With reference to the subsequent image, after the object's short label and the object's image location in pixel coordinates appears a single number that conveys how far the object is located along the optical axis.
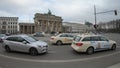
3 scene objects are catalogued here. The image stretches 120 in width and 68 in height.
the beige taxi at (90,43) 5.92
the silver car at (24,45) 5.79
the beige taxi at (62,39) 9.40
